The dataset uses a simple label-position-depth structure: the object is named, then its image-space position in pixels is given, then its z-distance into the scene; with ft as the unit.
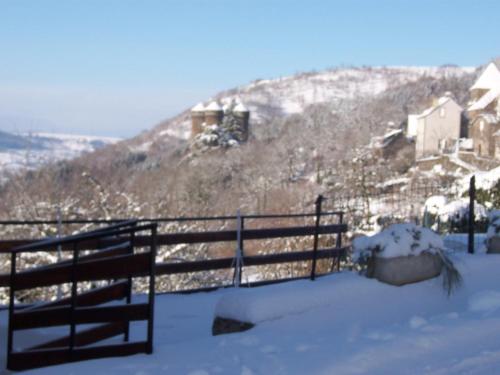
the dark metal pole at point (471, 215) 28.25
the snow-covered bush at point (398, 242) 23.72
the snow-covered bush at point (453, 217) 41.45
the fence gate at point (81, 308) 17.12
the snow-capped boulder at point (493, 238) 27.96
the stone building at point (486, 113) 154.61
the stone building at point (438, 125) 219.41
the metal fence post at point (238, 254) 31.42
